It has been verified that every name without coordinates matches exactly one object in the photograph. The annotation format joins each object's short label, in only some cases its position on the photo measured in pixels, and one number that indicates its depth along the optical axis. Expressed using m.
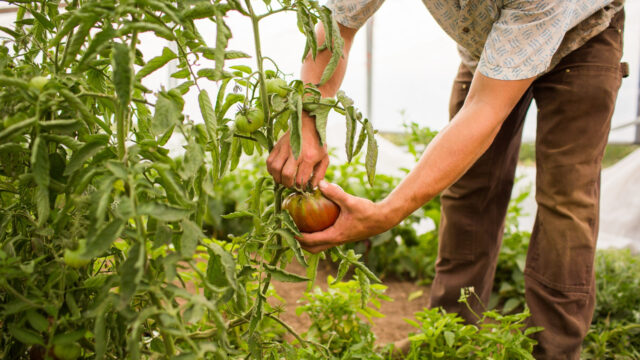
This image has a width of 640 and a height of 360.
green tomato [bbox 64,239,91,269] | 0.63
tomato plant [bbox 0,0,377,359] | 0.62
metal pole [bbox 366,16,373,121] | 4.84
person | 1.09
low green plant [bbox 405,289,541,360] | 1.23
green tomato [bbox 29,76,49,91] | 0.66
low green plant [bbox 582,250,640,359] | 1.73
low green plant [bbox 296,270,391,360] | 1.38
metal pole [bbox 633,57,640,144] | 3.77
